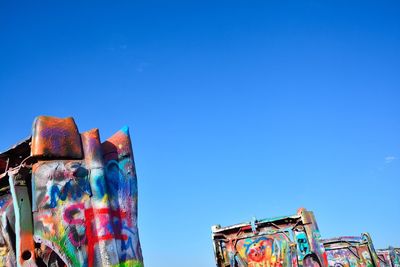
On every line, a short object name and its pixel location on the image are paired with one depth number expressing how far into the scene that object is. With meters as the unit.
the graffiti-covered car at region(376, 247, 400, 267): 21.94
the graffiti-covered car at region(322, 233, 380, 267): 16.34
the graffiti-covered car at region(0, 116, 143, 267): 4.46
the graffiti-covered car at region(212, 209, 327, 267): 11.06
